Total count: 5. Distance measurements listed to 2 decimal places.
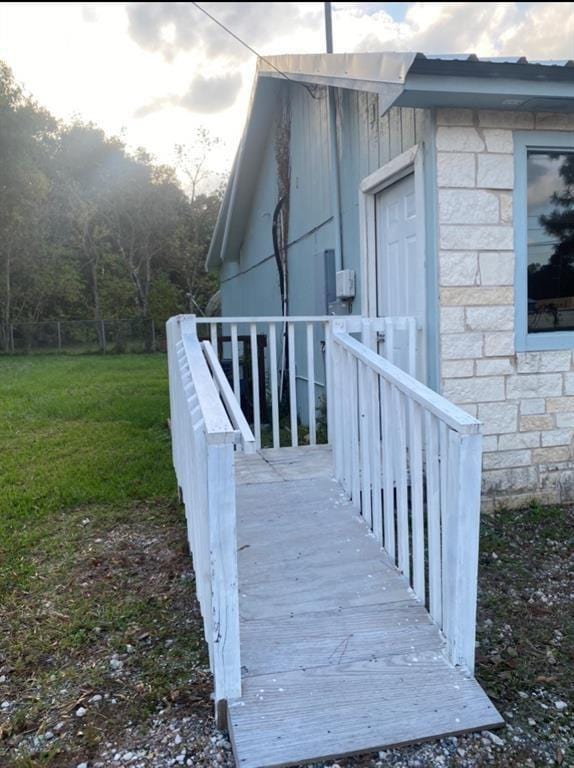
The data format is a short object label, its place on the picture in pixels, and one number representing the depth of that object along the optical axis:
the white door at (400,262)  4.31
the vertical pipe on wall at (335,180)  6.04
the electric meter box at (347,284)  5.65
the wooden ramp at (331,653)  2.10
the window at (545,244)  4.17
